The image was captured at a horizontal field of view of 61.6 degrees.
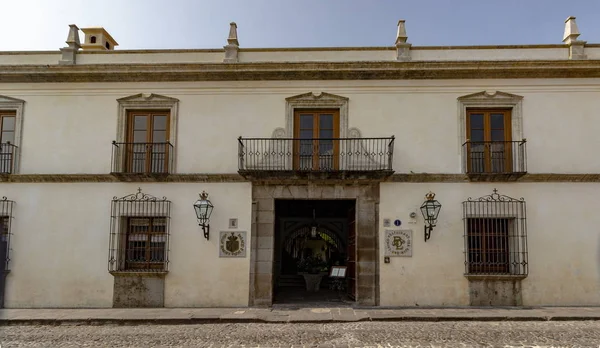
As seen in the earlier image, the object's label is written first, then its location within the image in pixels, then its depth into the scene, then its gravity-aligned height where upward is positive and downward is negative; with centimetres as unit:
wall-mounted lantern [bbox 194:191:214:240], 1057 +25
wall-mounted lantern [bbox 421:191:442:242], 1043 +30
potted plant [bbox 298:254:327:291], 1425 -138
